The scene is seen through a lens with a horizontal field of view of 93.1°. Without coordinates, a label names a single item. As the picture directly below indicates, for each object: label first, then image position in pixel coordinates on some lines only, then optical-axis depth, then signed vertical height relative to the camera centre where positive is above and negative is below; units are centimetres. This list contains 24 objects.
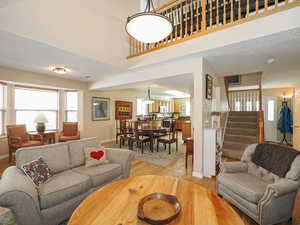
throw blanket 173 -59
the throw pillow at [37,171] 169 -71
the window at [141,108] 816 +38
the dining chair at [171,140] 440 -82
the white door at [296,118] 441 -11
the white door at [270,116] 622 -7
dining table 473 -58
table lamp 417 -21
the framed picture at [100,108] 575 +24
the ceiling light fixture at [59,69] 355 +114
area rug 374 -122
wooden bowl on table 96 -73
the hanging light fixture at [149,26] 132 +88
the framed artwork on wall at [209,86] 306 +63
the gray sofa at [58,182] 132 -84
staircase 425 -62
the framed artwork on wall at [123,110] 665 +20
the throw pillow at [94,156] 230 -70
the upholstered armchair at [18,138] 355 -63
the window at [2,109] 398 +14
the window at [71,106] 549 +31
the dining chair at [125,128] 540 -54
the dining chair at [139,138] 452 -78
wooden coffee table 98 -73
